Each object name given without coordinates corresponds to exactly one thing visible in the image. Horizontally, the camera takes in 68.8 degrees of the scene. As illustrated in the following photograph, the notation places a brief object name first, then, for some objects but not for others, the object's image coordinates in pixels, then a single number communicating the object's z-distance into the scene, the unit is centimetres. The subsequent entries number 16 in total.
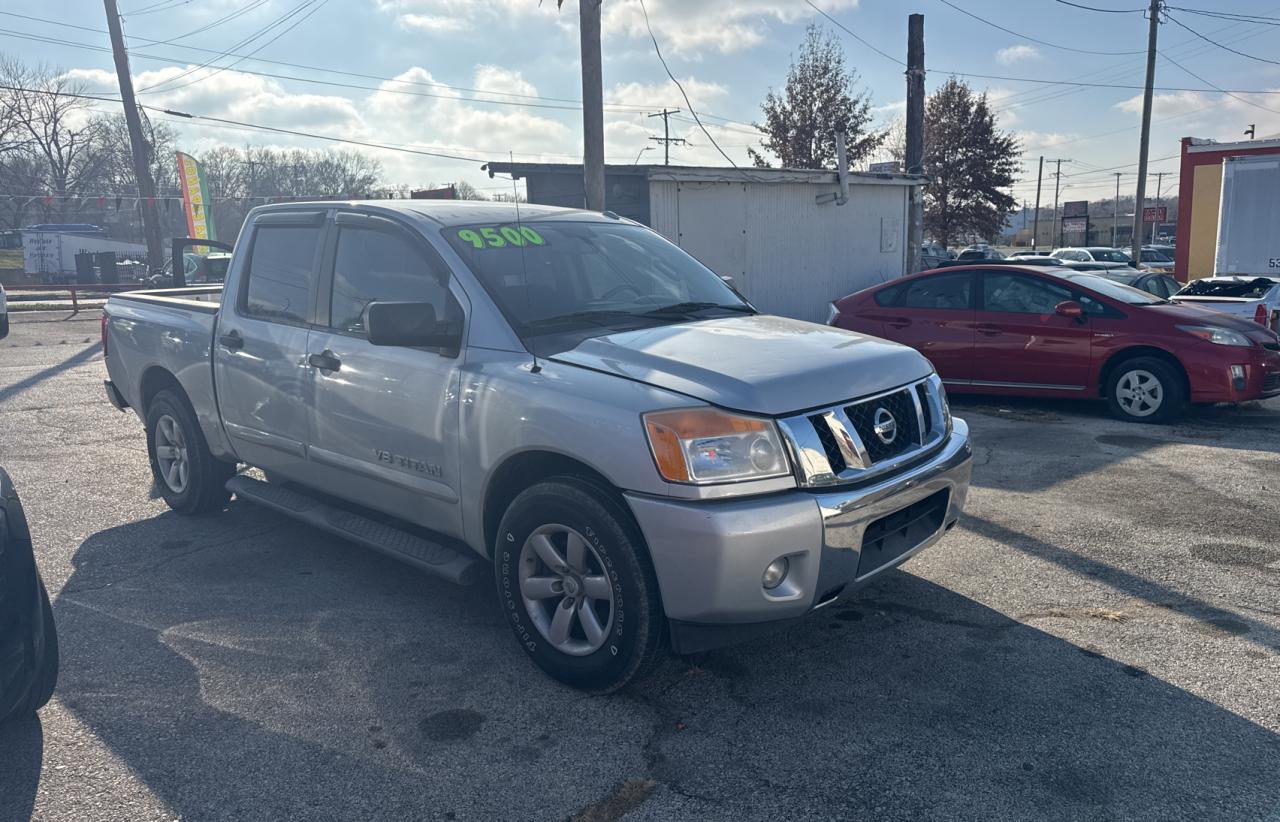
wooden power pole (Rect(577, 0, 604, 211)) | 1020
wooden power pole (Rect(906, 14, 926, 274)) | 1736
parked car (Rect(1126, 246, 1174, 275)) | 3651
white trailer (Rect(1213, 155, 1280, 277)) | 1630
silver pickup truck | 321
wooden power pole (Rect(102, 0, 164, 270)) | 2423
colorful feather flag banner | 2614
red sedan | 820
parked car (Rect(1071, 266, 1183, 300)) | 1241
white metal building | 1464
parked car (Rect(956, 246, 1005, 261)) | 3388
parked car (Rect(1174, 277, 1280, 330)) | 1043
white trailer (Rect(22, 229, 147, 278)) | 4494
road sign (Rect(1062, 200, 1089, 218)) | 5078
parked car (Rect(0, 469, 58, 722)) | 302
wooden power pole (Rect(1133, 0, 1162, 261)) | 2717
